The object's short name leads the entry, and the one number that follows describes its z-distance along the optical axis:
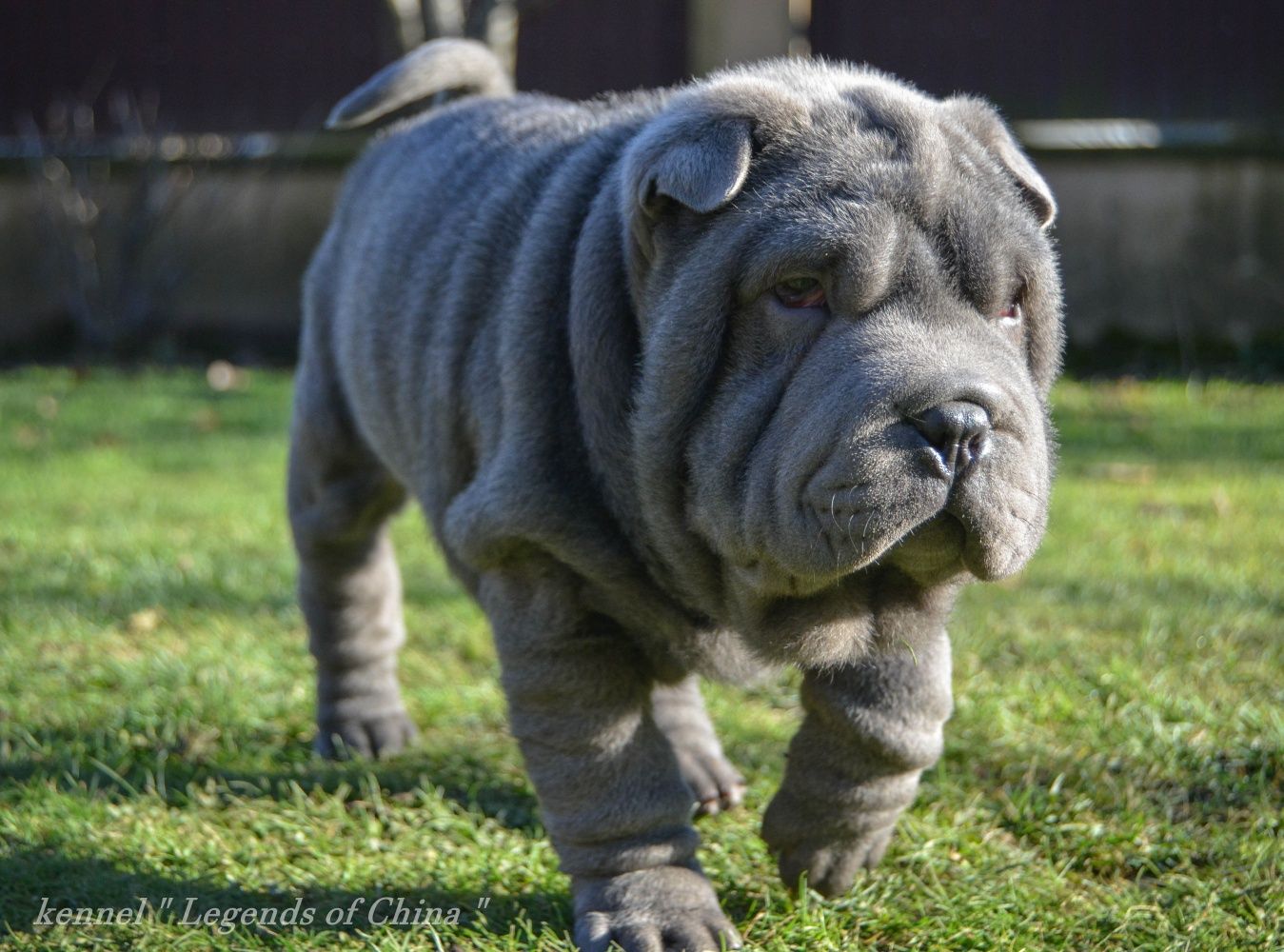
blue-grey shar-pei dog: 2.34
